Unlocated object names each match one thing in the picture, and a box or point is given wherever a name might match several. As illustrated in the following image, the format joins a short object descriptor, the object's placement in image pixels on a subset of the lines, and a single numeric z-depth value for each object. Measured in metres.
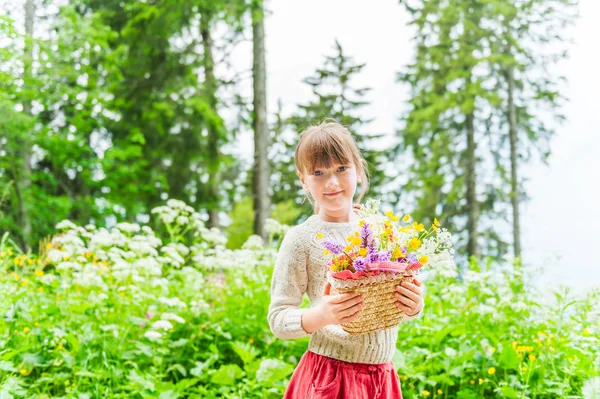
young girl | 1.57
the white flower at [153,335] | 3.11
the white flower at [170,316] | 3.16
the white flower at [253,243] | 4.55
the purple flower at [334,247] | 1.36
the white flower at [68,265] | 3.37
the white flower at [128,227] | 4.09
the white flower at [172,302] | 3.35
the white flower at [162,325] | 3.04
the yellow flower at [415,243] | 1.39
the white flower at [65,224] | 4.13
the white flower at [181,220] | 4.33
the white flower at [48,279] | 3.83
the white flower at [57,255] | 3.75
